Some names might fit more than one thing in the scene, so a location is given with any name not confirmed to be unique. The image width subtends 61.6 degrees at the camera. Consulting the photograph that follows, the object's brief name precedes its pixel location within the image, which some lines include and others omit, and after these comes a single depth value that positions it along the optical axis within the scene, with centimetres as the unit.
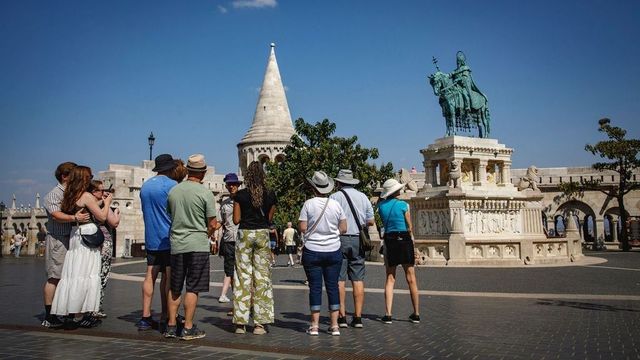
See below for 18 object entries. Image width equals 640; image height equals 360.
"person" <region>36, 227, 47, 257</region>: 3135
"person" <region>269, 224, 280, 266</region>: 3266
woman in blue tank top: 681
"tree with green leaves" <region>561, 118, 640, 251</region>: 3294
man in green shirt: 580
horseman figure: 2456
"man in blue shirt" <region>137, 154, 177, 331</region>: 632
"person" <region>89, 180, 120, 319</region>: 696
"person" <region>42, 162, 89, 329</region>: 643
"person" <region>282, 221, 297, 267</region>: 1855
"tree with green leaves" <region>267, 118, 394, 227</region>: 3359
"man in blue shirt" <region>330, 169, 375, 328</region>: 649
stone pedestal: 1803
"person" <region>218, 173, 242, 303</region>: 827
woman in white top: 611
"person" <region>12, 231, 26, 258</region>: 3060
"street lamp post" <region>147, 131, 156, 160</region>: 3700
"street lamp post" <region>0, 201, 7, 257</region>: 3491
